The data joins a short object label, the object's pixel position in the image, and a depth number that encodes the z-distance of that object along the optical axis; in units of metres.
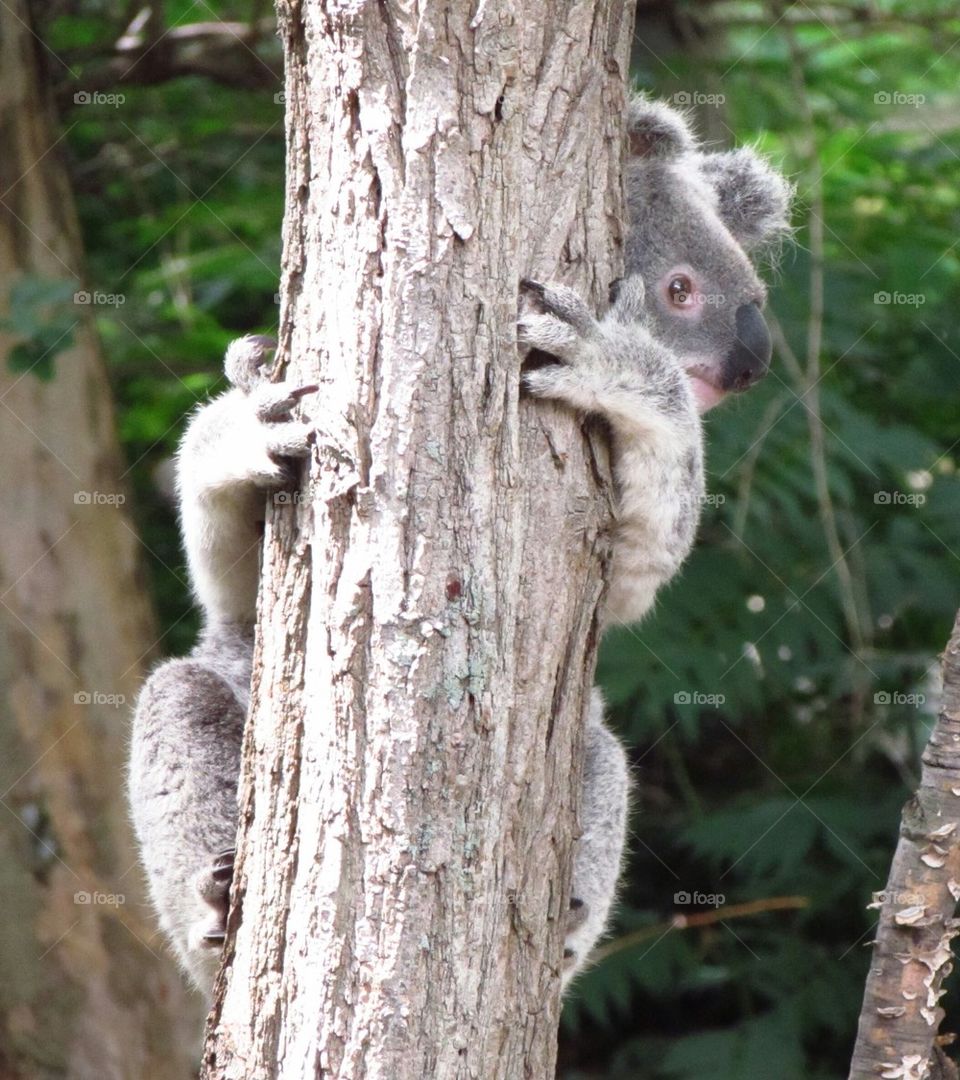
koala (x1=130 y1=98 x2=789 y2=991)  5.20
